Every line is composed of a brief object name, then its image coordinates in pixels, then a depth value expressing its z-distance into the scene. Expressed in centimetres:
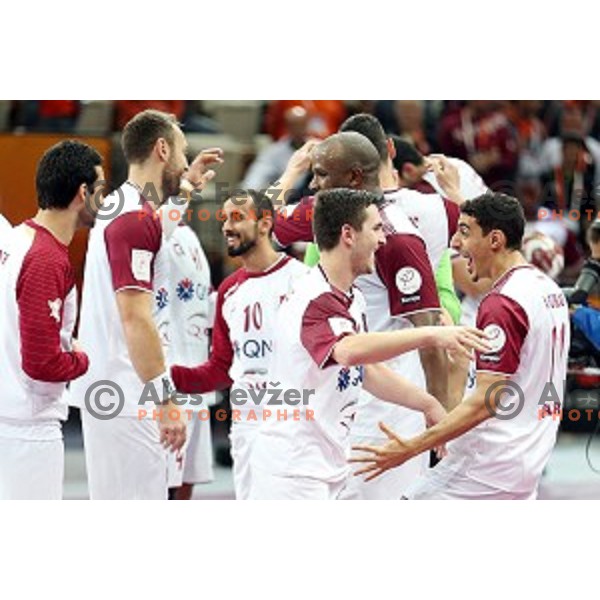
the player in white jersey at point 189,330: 1780
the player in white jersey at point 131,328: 1570
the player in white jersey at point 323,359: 1392
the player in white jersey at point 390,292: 1575
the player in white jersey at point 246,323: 1653
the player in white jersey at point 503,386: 1409
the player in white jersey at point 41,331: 1462
